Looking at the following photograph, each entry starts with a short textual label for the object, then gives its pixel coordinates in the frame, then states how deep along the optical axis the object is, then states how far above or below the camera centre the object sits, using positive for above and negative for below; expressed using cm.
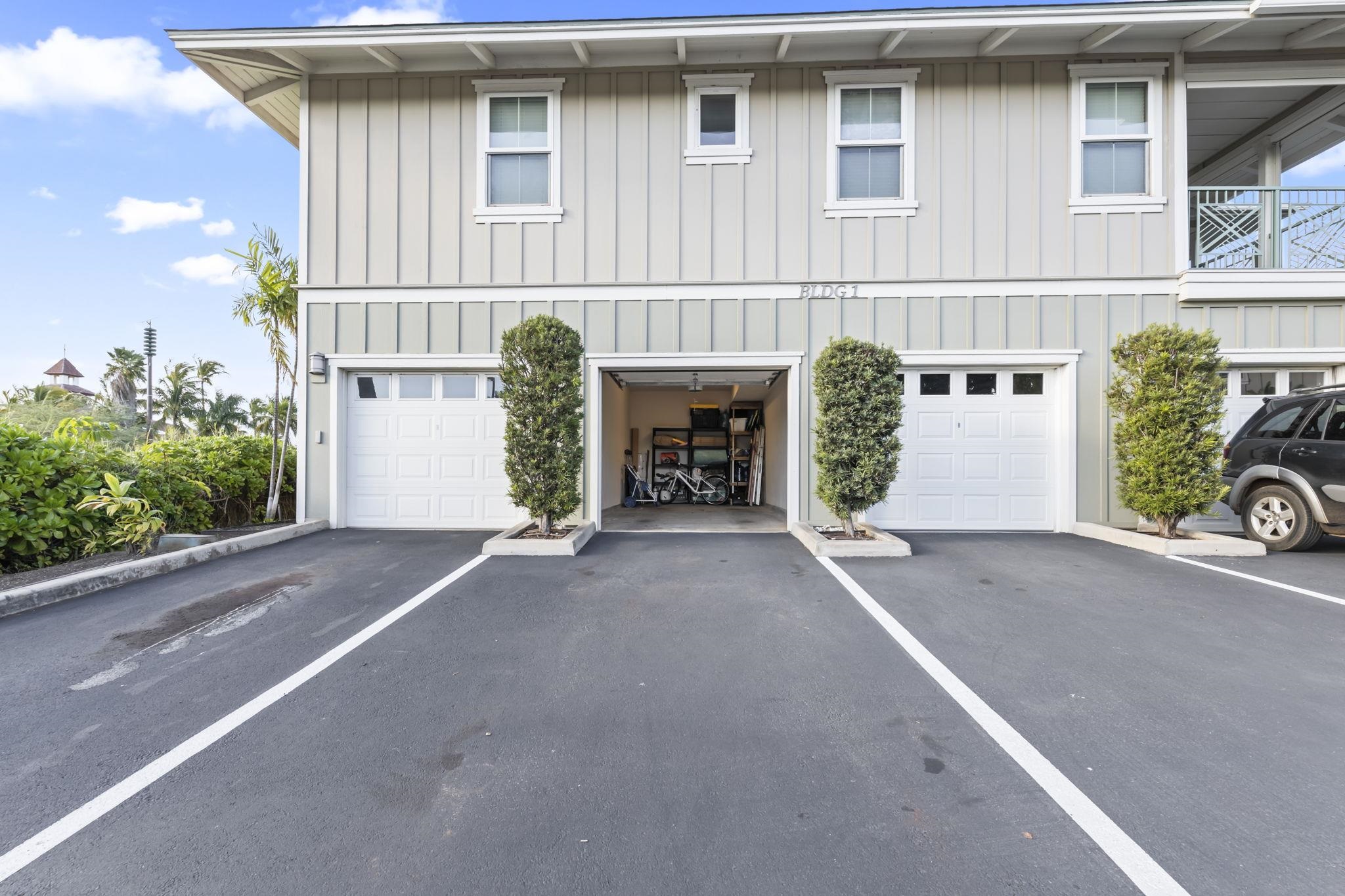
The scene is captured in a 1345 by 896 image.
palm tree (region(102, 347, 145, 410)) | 3491 +504
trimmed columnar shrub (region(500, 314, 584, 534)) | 526 +35
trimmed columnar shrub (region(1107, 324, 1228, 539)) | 511 +29
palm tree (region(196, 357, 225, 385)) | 3581 +538
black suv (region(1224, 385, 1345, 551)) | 487 -16
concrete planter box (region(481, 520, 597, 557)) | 504 -95
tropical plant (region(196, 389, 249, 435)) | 3169 +216
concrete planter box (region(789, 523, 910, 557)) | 491 -92
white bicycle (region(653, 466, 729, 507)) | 1085 -79
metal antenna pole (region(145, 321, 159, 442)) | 3063 +595
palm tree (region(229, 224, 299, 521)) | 680 +195
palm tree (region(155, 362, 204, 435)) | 3616 +376
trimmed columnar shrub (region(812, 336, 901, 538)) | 509 +29
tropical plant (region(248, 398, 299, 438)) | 3177 +233
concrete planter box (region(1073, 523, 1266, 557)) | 492 -90
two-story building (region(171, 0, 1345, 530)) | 634 +277
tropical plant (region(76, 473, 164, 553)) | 451 -62
